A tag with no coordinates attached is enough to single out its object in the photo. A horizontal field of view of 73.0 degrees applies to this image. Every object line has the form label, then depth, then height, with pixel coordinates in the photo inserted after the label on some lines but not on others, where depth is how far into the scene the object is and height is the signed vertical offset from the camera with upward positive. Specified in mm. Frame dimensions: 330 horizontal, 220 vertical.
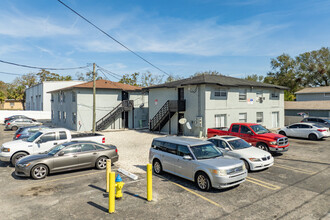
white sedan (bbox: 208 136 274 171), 10016 -1943
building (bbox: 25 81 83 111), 48544 +4604
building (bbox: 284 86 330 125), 29589 +689
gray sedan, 9508 -2202
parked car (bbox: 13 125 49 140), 17422 -1646
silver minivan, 7699 -1976
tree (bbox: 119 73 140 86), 69625 +9715
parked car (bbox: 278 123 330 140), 18859 -1798
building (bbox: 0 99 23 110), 79250 +2255
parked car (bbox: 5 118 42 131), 29592 -1625
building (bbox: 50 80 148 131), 28156 +615
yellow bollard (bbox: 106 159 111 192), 8020 -2042
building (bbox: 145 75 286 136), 21578 +691
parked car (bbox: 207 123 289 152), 13000 -1550
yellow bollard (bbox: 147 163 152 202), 7115 -2285
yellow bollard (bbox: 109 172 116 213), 6238 -2350
